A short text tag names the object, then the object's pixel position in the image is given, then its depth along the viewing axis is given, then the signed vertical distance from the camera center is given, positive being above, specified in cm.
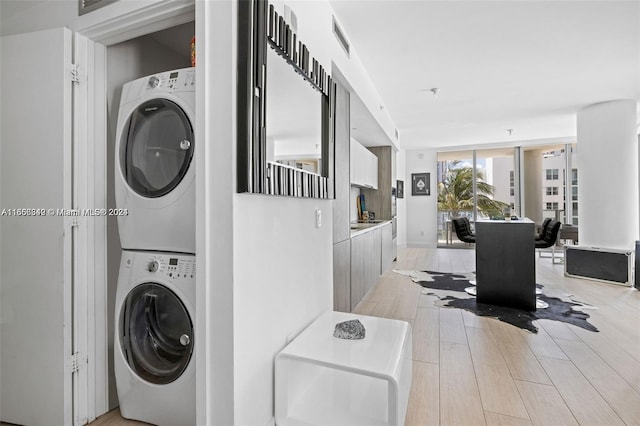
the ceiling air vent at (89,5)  167 +106
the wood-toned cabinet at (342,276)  270 -54
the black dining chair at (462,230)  528 -28
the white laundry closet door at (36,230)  169 -9
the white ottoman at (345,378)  147 -82
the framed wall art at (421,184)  895 +77
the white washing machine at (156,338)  165 -65
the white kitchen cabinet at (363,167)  433 +67
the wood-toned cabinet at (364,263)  330 -57
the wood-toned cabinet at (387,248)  489 -56
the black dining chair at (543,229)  515 -26
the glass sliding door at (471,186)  848 +69
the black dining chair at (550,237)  483 -36
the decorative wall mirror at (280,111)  133 +52
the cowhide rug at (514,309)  315 -100
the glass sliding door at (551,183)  784 +69
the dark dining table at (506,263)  340 -53
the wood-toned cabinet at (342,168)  271 +39
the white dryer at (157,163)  165 +26
